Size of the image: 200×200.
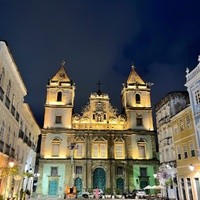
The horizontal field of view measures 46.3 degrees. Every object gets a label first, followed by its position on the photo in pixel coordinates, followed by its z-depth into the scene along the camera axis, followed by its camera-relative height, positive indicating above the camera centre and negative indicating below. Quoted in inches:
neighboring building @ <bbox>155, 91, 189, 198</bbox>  1117.1 +292.9
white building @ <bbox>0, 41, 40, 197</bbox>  730.2 +241.5
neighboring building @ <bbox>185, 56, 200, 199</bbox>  840.9 +299.9
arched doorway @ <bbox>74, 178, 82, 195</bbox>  1549.5 +35.6
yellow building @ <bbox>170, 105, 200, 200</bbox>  876.0 +136.7
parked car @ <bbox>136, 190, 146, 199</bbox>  1316.4 -27.8
